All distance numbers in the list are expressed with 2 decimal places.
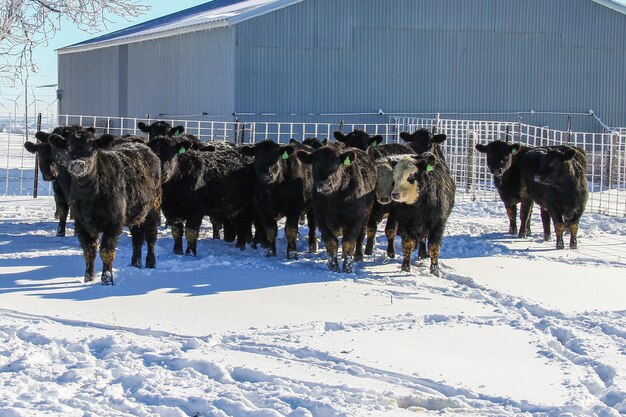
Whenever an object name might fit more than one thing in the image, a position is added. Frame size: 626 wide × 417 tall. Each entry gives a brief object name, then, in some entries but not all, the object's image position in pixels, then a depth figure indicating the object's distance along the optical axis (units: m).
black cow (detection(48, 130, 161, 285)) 10.88
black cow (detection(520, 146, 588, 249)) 15.19
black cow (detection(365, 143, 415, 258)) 13.07
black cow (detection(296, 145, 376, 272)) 12.43
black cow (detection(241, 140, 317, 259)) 13.75
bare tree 20.56
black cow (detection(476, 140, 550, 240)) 16.11
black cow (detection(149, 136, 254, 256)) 13.53
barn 30.06
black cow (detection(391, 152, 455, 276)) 12.63
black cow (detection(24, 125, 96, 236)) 14.44
